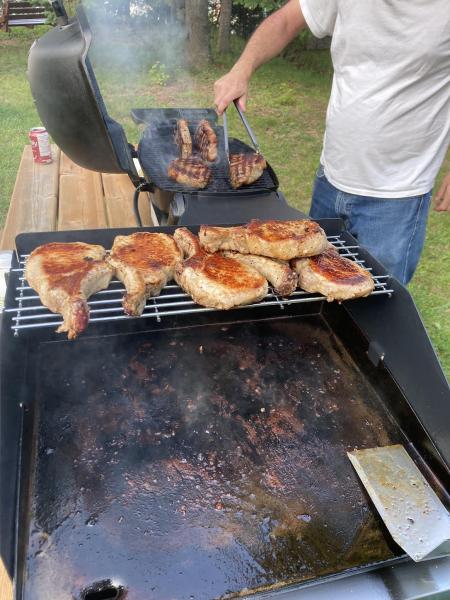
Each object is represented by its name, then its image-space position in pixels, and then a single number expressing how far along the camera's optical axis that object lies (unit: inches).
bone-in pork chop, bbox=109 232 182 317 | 26.9
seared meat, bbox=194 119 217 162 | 45.1
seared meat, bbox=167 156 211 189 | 39.7
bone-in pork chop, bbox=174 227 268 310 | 27.3
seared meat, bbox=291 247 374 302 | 28.5
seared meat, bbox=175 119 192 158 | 45.8
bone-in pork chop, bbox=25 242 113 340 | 25.5
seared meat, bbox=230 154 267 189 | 40.2
